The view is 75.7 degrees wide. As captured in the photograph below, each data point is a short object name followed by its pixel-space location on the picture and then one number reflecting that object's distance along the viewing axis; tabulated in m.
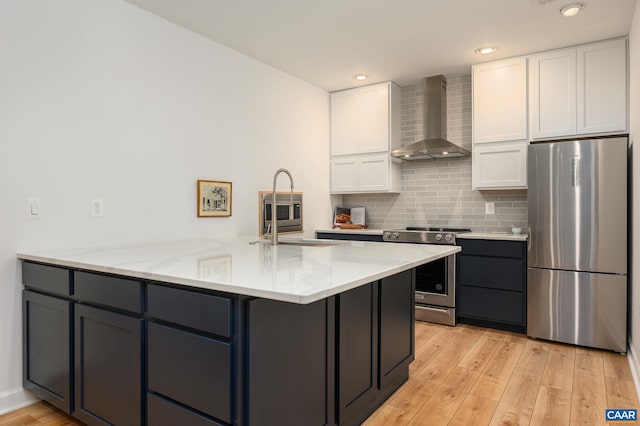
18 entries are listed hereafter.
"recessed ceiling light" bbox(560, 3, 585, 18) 2.78
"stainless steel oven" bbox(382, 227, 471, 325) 3.81
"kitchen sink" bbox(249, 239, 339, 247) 2.84
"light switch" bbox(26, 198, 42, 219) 2.28
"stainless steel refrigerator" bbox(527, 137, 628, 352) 3.04
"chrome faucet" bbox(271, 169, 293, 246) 2.65
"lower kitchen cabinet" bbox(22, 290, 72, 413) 2.03
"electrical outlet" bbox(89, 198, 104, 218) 2.56
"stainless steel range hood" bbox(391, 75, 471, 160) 4.19
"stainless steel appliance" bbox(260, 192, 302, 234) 3.93
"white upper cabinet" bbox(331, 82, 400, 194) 4.50
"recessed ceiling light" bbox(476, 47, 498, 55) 3.56
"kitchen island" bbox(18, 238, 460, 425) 1.38
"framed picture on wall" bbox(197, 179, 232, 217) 3.28
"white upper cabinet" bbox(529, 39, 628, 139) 3.28
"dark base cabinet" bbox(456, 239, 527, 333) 3.52
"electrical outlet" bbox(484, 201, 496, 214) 4.18
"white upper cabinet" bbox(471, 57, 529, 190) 3.69
